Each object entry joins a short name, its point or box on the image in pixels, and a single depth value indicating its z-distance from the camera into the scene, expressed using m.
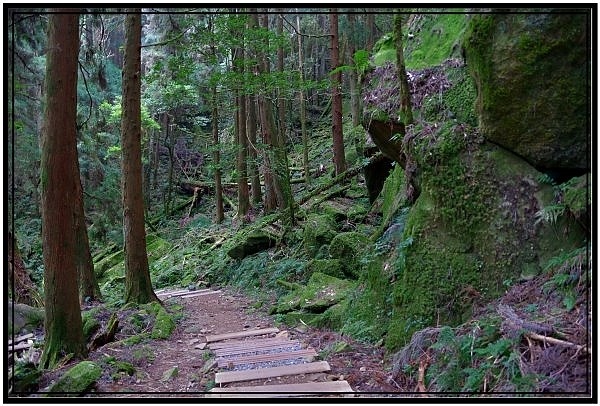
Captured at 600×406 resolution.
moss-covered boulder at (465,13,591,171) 5.05
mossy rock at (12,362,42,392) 4.80
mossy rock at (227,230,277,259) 15.09
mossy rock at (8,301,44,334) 7.48
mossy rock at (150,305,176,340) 8.44
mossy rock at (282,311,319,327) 8.49
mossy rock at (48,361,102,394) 5.00
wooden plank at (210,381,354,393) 4.88
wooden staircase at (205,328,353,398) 4.89
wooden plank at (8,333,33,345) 6.35
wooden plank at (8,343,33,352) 5.84
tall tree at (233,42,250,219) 17.66
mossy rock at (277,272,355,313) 8.77
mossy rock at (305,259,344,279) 10.42
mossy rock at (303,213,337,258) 12.48
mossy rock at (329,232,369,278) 10.29
